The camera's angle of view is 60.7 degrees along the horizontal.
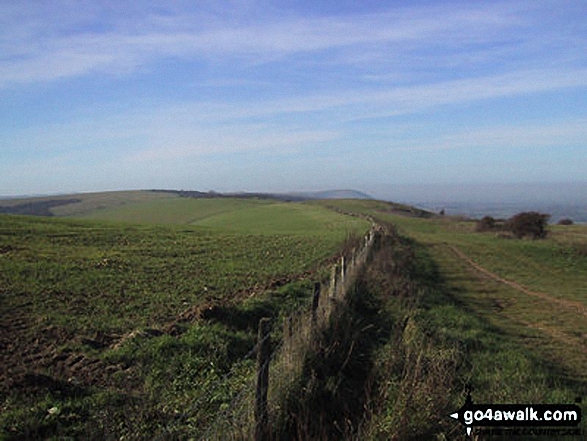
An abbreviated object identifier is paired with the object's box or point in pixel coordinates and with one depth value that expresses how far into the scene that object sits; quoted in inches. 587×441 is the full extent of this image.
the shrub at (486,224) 2359.7
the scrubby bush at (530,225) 1976.9
